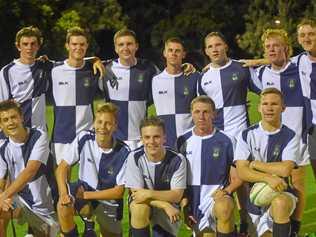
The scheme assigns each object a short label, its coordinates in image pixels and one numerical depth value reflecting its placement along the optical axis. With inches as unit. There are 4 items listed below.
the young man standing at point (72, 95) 237.6
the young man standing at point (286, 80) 225.9
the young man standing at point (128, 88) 236.7
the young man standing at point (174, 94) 235.3
